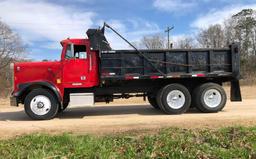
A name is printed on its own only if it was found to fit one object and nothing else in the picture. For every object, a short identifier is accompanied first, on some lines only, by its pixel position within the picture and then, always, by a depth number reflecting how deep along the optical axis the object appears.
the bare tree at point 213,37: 30.27
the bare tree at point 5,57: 24.99
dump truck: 6.84
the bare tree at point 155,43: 30.17
